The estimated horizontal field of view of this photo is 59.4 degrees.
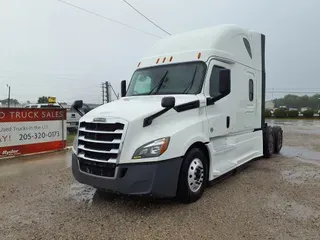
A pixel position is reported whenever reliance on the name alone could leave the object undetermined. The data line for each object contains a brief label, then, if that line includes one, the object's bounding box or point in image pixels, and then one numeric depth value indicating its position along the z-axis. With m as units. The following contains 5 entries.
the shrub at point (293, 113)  44.08
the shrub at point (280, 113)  44.44
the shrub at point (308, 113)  42.97
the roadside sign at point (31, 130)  9.10
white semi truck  4.14
